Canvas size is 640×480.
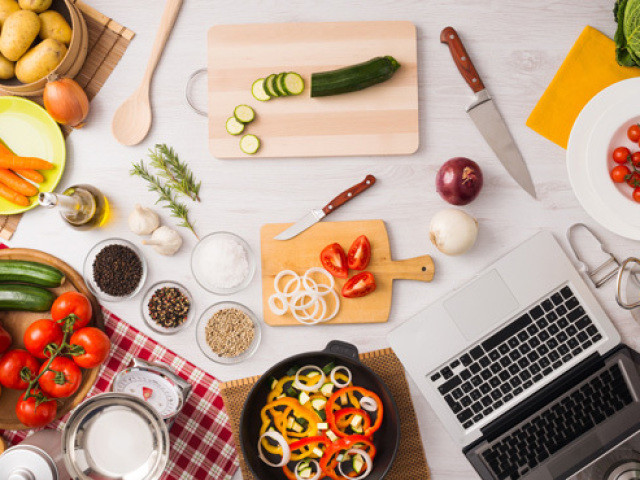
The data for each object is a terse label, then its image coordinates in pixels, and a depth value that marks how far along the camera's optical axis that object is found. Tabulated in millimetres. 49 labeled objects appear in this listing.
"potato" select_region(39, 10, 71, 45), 1581
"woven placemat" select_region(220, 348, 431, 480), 1622
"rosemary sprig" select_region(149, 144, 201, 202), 1646
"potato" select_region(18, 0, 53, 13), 1563
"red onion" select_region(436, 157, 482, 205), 1561
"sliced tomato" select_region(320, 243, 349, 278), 1602
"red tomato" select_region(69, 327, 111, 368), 1521
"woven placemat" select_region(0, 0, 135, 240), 1672
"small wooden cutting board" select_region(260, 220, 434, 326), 1642
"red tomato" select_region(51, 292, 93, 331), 1542
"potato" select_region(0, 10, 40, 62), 1540
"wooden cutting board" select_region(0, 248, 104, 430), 1609
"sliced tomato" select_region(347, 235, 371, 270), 1604
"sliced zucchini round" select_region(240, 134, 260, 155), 1638
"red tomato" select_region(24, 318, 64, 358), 1523
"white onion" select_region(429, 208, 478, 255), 1579
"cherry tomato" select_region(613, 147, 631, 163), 1581
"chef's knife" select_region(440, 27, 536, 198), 1631
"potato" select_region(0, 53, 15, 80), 1583
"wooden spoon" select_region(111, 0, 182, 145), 1658
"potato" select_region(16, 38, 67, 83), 1561
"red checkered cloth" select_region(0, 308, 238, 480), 1610
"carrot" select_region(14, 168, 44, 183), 1641
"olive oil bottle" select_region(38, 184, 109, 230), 1600
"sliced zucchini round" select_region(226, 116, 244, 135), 1639
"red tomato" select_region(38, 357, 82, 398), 1516
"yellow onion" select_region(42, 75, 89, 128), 1555
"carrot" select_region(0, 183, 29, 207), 1632
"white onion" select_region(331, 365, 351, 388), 1589
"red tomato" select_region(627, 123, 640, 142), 1578
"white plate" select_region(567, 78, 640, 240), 1590
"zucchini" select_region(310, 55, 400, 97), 1582
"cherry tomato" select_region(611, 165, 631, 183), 1583
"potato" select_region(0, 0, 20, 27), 1562
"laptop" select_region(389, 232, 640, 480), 1535
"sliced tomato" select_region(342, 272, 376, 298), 1612
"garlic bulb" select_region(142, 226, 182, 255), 1622
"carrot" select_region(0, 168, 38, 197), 1633
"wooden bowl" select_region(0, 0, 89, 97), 1566
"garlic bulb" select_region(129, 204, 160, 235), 1623
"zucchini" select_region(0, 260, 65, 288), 1606
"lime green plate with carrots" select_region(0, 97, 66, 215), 1654
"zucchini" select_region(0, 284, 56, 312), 1584
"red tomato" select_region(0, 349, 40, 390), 1531
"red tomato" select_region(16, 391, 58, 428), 1513
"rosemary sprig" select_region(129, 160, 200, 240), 1647
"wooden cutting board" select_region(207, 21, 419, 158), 1639
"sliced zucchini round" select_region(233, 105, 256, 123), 1631
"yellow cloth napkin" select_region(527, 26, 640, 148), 1644
